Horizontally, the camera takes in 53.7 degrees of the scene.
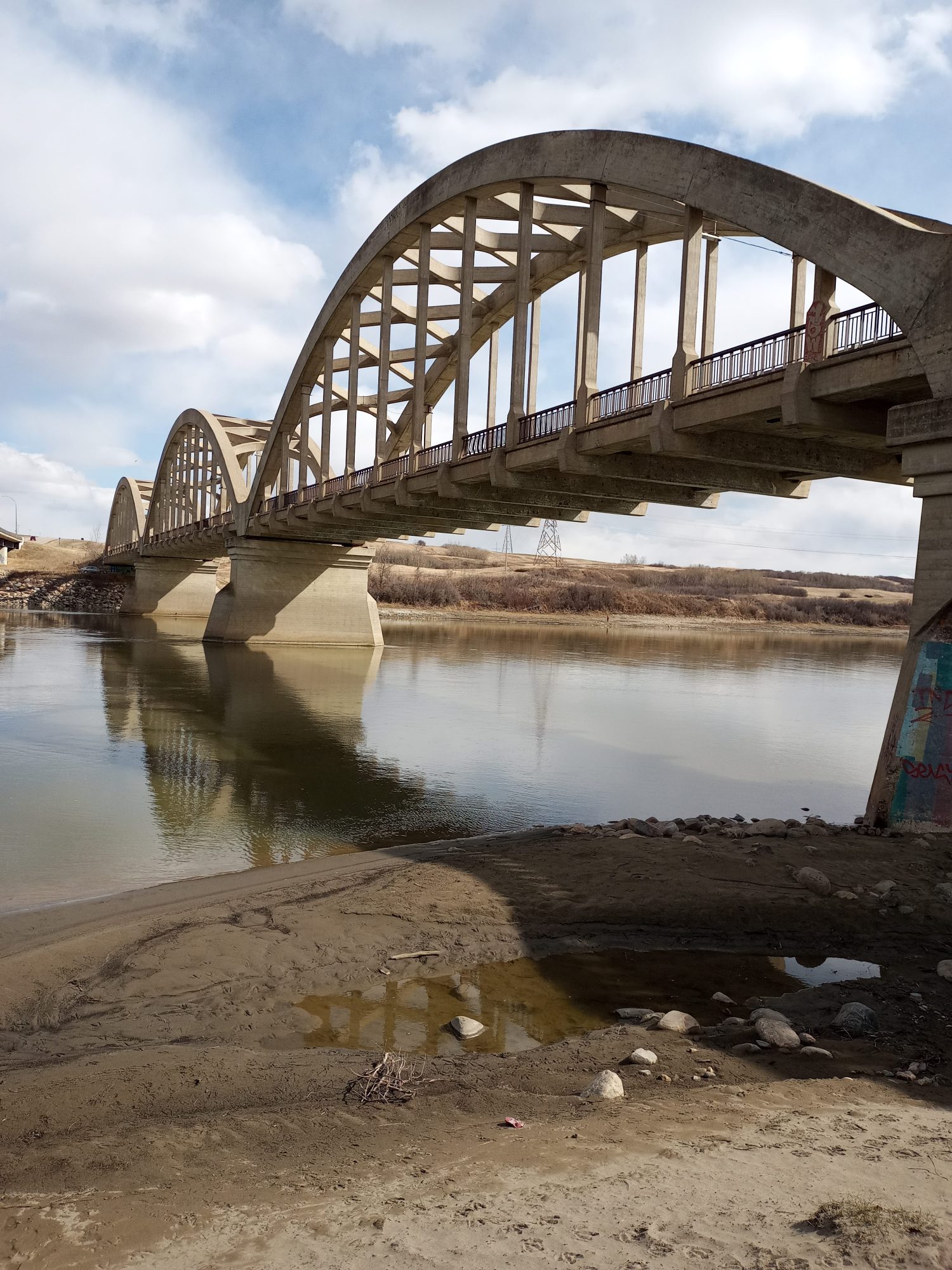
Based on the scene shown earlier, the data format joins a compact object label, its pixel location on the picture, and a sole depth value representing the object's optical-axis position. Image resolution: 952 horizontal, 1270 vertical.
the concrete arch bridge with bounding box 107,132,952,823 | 11.04
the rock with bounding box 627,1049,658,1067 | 5.52
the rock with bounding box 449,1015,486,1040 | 6.12
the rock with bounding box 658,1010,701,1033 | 6.13
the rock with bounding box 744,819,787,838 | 10.42
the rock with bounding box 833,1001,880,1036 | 6.18
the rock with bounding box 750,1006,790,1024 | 6.33
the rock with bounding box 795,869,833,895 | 8.74
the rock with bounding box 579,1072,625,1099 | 4.96
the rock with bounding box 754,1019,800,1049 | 5.85
